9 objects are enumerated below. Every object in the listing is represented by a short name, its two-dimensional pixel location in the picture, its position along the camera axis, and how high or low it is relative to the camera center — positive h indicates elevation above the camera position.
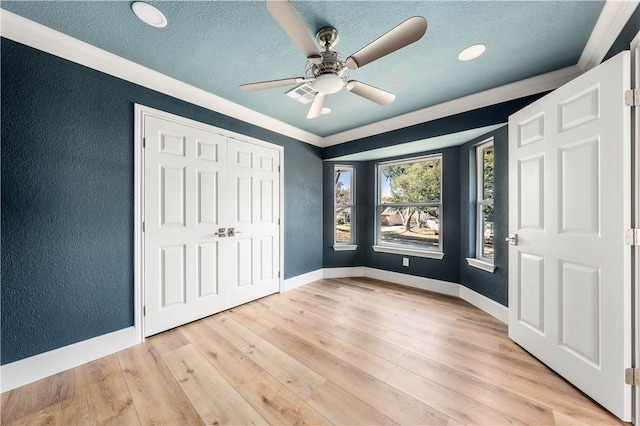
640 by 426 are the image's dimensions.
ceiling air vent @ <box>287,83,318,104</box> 2.44 +1.31
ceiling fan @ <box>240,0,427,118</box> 1.16 +0.94
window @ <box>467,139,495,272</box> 2.94 +0.09
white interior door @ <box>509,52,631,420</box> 1.35 -0.13
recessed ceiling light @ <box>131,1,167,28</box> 1.46 +1.31
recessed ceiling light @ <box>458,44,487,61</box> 1.83 +1.31
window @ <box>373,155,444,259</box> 3.66 +0.10
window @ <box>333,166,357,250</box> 4.35 +0.13
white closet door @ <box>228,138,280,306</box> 2.95 -0.10
